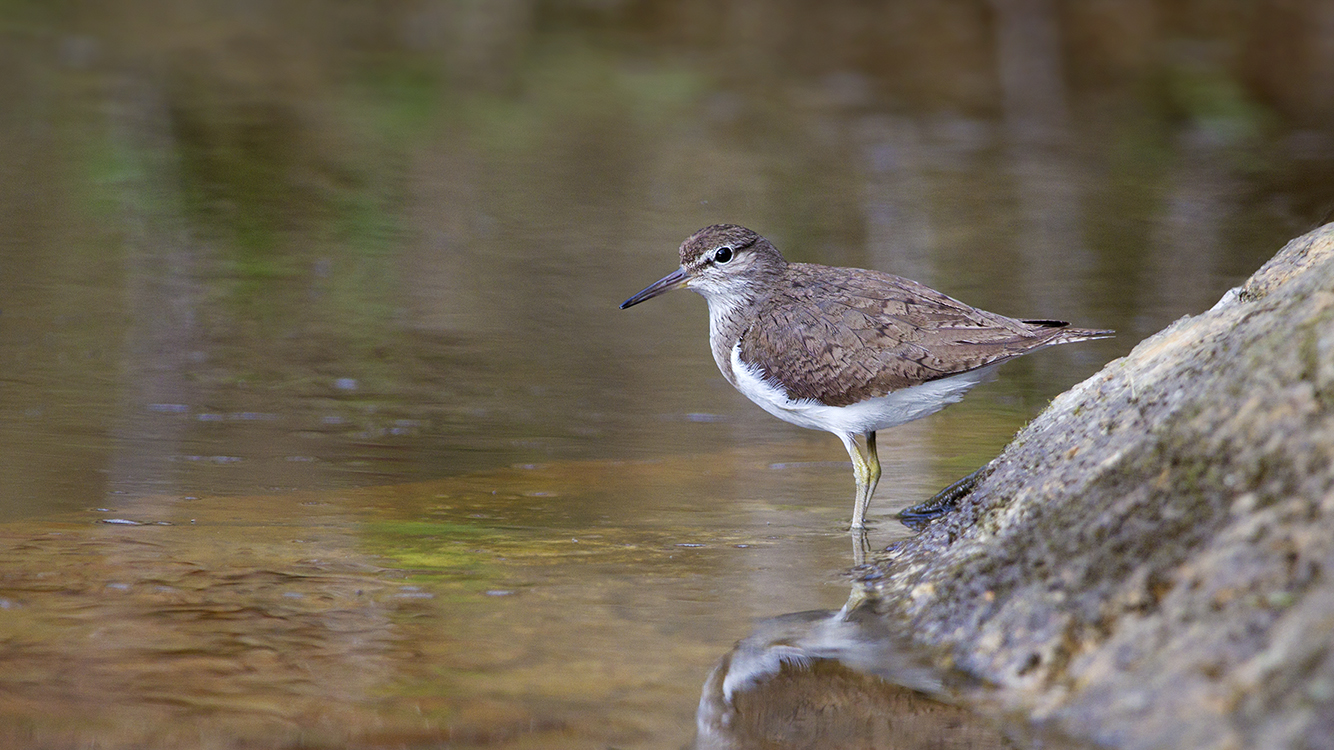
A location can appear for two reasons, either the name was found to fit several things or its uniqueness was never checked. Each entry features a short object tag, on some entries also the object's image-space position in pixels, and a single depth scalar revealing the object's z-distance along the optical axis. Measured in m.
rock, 6.83
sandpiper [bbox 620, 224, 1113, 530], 11.97
